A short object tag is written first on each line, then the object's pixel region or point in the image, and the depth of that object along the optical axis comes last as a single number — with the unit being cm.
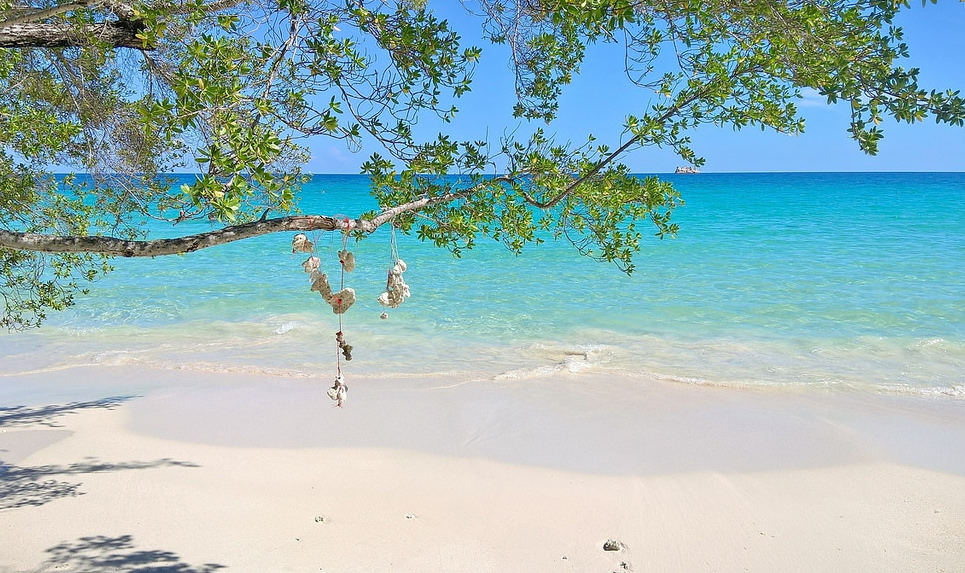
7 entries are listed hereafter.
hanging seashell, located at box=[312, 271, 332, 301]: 390
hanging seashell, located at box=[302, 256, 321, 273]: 383
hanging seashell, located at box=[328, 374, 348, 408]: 429
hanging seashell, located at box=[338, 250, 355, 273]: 411
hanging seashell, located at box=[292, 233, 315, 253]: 384
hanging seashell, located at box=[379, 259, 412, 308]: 392
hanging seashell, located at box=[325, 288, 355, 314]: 401
